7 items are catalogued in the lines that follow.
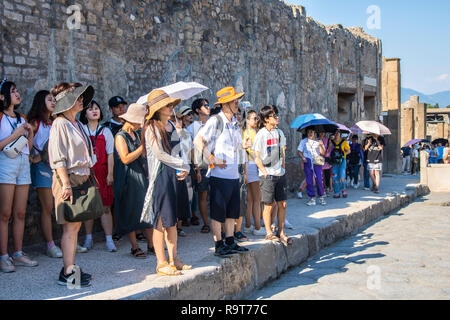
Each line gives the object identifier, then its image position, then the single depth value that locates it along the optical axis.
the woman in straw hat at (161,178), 3.86
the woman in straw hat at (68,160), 3.54
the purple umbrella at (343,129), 10.52
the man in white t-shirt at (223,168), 4.52
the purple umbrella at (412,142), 21.62
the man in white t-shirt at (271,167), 5.37
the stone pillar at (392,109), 18.02
